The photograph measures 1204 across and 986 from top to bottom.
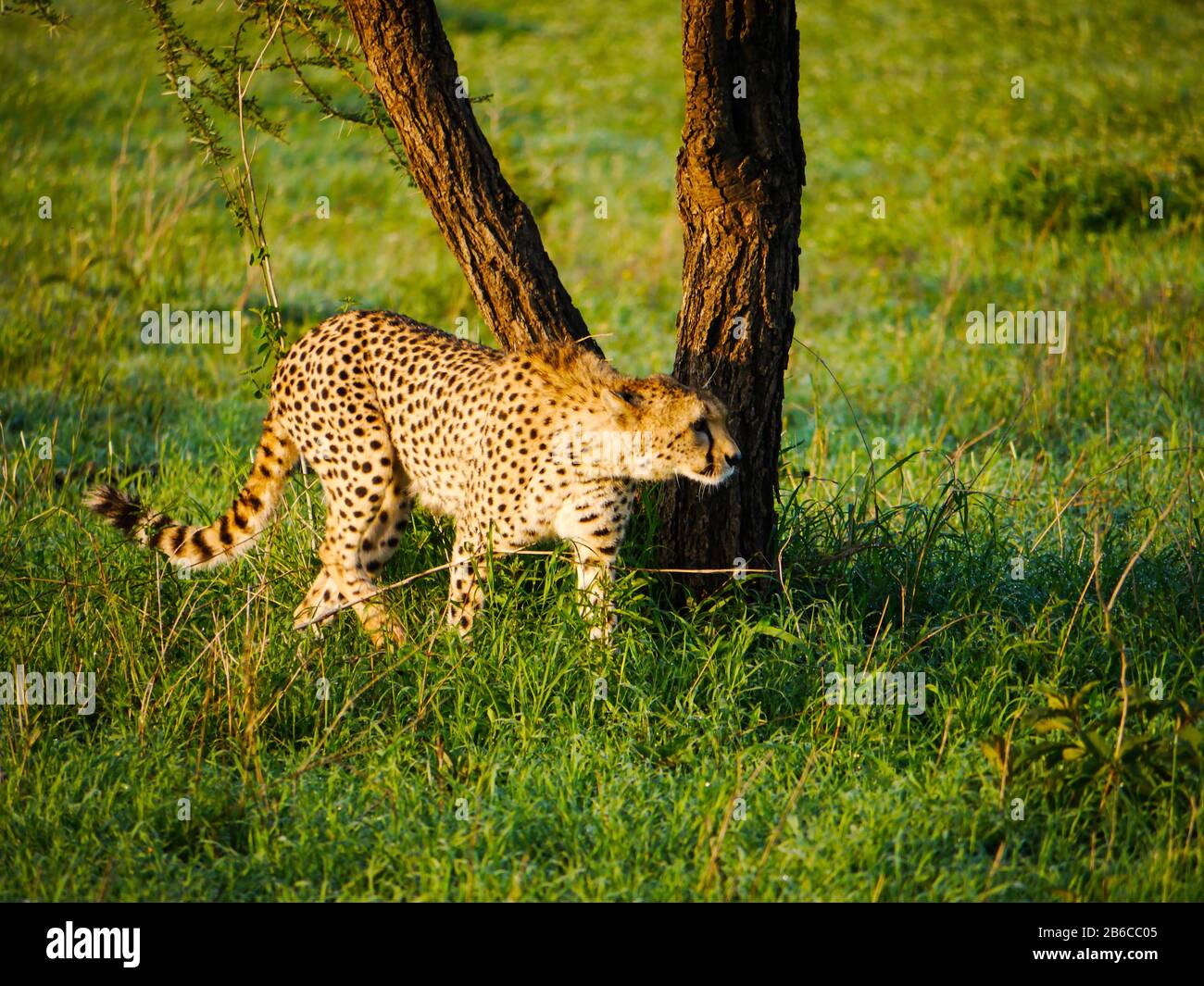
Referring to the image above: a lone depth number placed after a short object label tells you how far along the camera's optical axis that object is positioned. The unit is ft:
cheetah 25.79
